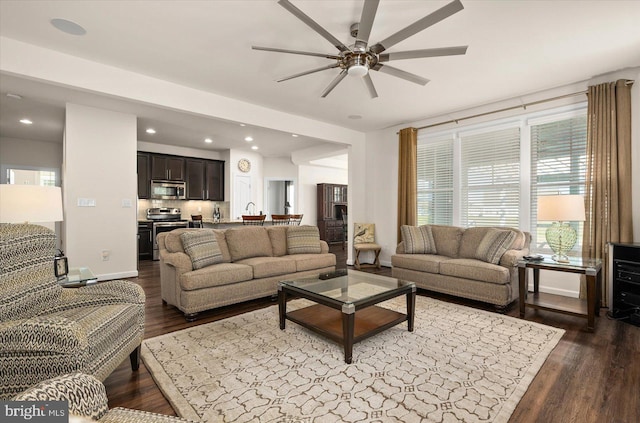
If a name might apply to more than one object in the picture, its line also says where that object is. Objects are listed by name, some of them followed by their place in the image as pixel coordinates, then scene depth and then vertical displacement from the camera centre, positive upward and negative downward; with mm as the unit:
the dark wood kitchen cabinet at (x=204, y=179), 7656 +802
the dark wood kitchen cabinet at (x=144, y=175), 6820 +793
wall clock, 8266 +1228
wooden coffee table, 2258 -759
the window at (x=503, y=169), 3988 +606
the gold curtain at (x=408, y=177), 5469 +581
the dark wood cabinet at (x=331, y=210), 9484 -3
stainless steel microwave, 7059 +488
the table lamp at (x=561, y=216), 3139 -73
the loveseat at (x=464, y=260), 3465 -652
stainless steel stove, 6793 -219
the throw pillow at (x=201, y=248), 3320 -420
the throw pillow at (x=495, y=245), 3684 -439
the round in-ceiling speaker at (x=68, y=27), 2631 +1625
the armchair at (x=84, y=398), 811 -546
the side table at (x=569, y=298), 2857 -878
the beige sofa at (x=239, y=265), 3131 -643
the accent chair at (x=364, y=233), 6086 -462
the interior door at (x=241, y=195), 8211 +404
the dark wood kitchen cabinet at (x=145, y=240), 6648 -644
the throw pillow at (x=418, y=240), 4535 -453
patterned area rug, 1727 -1118
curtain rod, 3789 +1441
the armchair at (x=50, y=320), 1376 -579
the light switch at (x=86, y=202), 4496 +129
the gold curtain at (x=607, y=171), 3408 +434
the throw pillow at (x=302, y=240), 4459 -452
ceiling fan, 2012 +1300
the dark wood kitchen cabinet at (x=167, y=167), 7039 +1014
